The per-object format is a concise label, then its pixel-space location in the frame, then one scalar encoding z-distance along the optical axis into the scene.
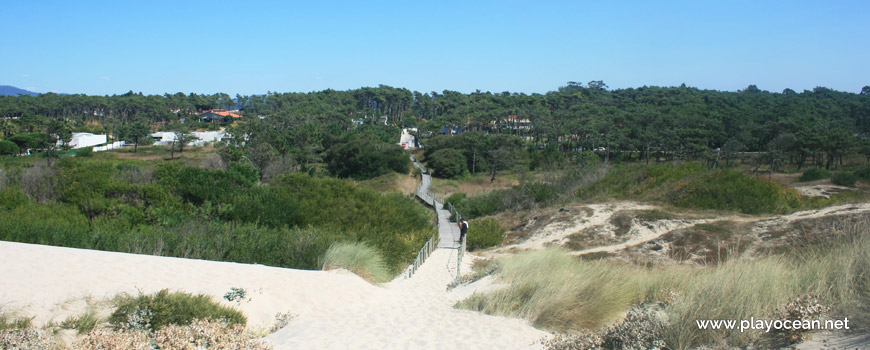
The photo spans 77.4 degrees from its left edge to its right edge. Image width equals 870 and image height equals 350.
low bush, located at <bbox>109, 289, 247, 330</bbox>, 7.78
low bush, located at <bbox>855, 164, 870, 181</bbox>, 35.36
